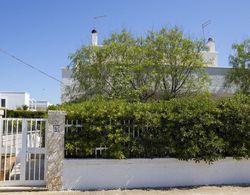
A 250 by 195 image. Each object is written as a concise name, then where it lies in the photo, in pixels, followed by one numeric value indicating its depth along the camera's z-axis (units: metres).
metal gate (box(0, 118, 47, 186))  5.58
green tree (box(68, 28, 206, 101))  10.50
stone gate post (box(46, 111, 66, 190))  5.51
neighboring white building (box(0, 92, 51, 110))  36.58
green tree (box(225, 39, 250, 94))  11.83
